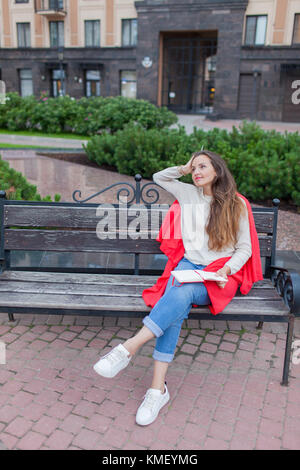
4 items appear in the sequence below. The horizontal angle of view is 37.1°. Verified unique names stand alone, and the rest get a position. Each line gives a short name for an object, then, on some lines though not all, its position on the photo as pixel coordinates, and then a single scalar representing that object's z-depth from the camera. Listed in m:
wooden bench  3.18
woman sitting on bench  2.91
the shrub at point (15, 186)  5.64
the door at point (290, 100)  27.30
